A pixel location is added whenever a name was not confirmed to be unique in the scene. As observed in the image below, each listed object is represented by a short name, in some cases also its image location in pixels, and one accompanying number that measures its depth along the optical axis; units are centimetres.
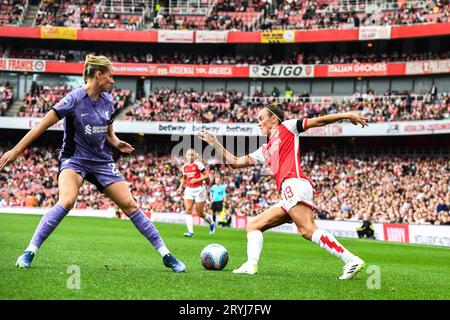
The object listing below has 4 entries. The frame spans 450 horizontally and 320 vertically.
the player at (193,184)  2158
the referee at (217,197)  2842
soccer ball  962
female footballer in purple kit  834
